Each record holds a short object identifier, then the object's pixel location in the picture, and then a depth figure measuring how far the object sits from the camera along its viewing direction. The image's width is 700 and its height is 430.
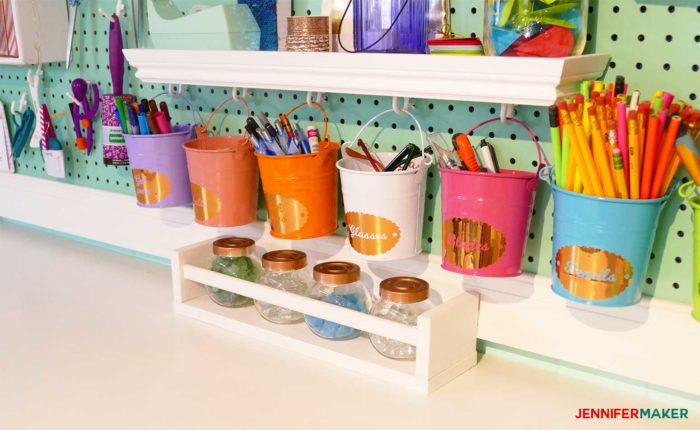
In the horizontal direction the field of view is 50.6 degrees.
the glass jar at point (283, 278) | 1.16
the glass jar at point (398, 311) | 1.03
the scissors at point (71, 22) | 1.57
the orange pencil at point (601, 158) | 0.83
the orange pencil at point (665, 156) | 0.81
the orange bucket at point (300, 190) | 1.12
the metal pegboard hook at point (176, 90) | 1.42
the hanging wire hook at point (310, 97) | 1.21
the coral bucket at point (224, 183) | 1.21
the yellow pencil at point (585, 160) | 0.83
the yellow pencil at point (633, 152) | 0.82
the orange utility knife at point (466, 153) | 0.99
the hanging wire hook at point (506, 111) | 1.01
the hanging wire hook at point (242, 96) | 1.32
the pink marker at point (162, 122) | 1.32
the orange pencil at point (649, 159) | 0.82
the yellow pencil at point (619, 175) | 0.83
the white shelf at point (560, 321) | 0.93
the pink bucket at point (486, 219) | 0.95
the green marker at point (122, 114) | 1.33
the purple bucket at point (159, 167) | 1.31
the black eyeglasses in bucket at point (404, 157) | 1.06
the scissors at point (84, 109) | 1.58
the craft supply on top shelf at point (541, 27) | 0.87
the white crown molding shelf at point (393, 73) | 0.86
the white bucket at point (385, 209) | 1.03
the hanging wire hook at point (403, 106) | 1.10
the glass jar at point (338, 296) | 1.09
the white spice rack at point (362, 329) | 0.99
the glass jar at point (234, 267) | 1.24
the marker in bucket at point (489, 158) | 0.99
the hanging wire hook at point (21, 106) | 1.74
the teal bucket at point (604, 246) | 0.84
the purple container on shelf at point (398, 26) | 1.02
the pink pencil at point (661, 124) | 0.81
